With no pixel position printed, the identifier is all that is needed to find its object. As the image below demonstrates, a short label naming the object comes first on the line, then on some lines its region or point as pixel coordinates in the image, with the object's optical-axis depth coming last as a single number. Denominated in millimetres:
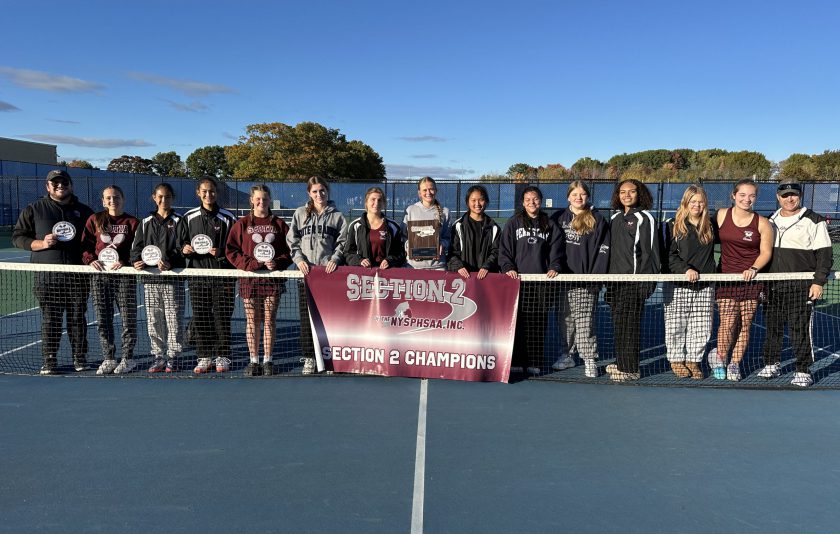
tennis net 5180
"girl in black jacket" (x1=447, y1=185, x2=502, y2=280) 5297
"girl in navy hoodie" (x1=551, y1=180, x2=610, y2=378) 5211
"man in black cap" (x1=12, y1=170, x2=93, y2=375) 5199
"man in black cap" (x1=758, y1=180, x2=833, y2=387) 5094
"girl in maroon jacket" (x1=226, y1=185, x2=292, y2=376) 5199
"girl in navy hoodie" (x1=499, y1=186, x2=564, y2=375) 5191
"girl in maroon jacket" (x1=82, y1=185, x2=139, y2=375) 5297
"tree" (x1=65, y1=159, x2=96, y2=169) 98900
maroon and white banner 5156
